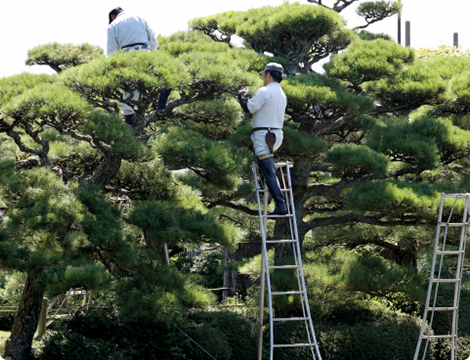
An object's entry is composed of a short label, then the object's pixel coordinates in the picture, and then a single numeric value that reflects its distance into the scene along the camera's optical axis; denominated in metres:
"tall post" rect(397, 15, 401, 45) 39.59
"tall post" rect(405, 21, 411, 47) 43.87
